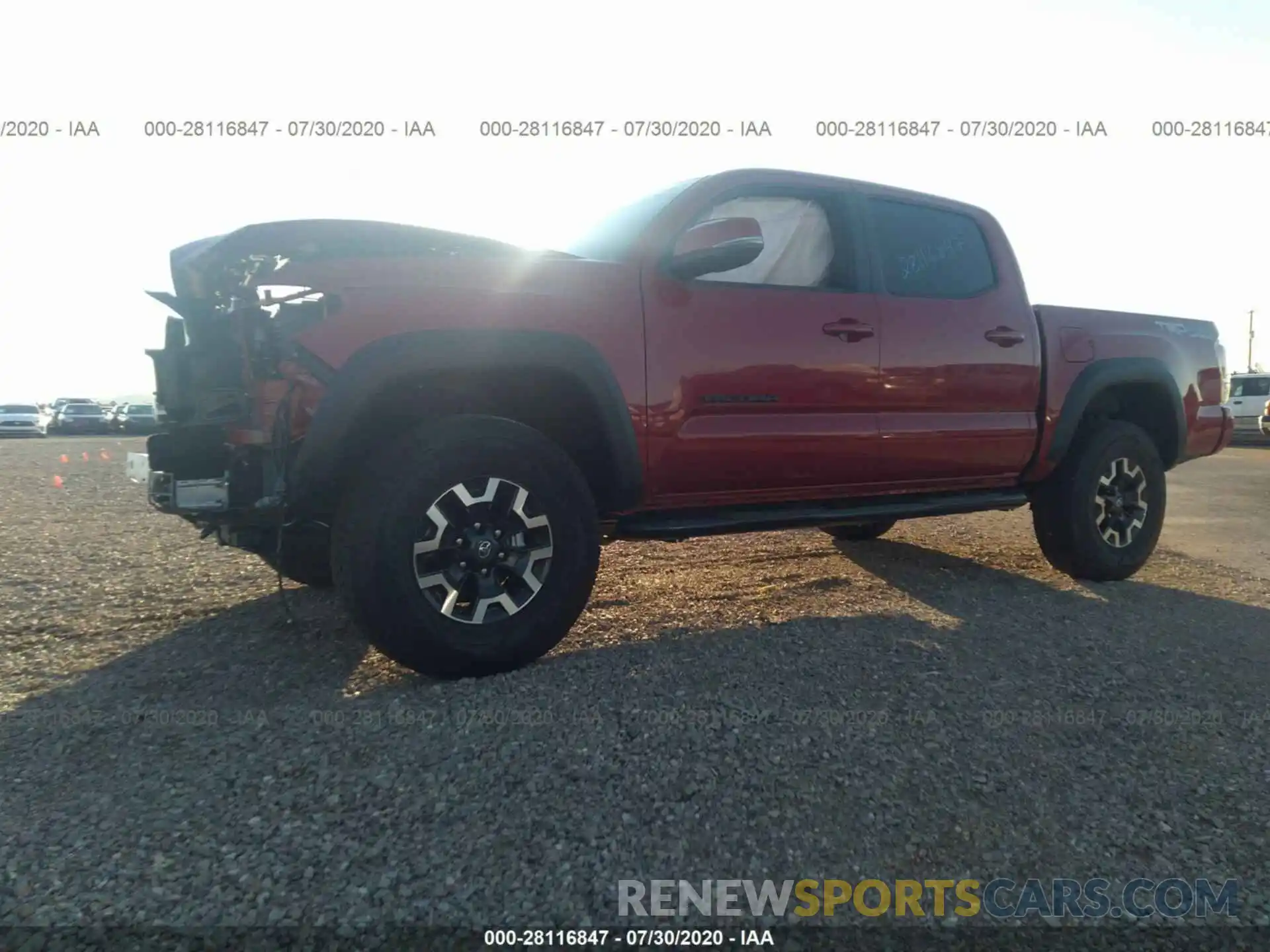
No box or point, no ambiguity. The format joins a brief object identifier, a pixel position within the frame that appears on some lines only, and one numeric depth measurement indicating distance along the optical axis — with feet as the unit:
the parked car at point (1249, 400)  70.69
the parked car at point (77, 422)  113.09
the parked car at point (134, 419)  115.75
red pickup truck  9.37
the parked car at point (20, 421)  97.86
